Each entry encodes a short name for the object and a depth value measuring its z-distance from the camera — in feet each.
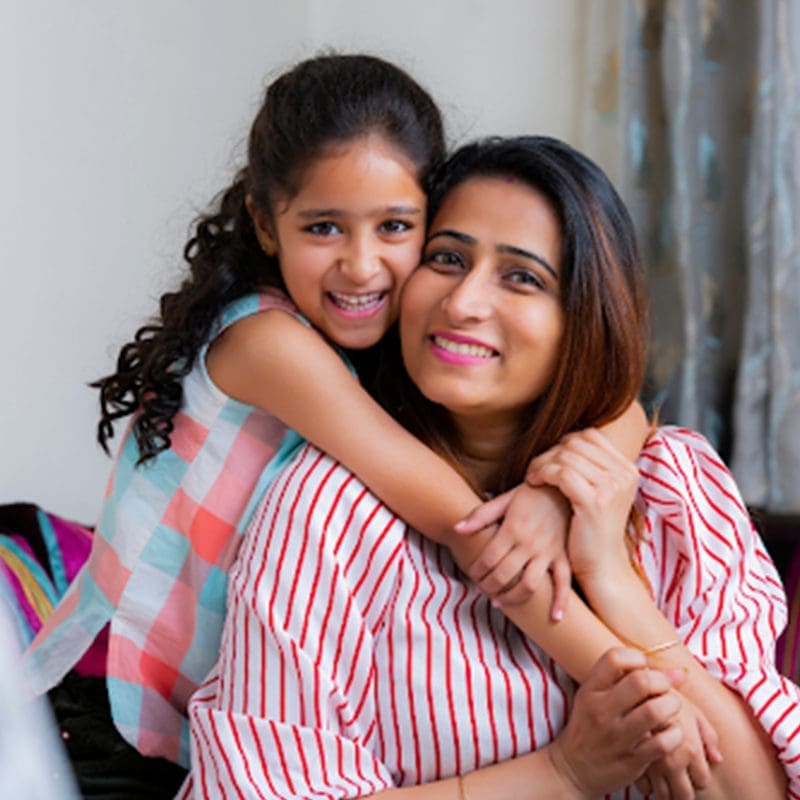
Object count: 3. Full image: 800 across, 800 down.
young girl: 5.06
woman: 4.65
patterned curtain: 8.77
